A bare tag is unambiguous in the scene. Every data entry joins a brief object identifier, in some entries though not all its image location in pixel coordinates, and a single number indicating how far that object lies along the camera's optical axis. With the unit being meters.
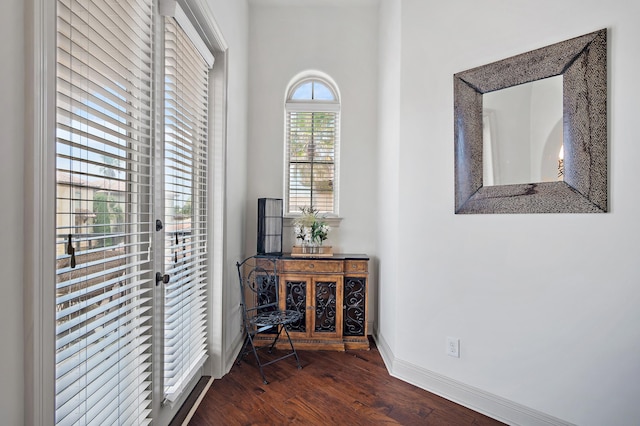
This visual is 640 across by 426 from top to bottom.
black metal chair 2.65
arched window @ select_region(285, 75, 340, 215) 3.27
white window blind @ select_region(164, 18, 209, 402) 1.66
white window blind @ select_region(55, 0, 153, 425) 0.96
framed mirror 1.63
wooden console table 2.81
